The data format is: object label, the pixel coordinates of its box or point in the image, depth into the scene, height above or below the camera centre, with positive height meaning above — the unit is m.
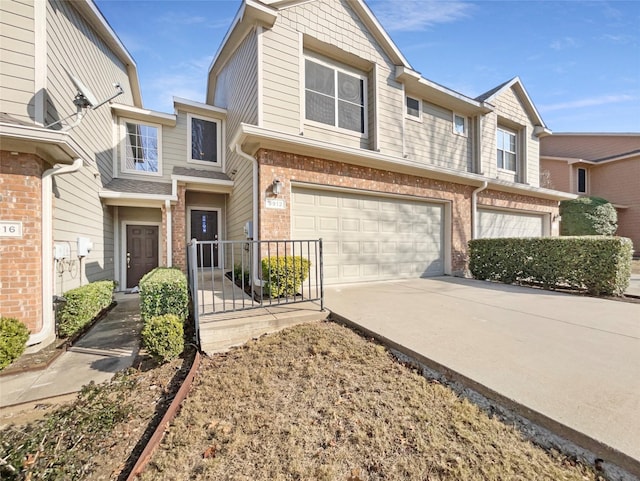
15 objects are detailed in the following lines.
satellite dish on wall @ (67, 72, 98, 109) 4.91 +2.58
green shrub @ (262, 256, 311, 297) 4.57 -0.58
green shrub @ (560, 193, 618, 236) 13.70 +1.06
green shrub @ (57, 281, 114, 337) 4.28 -1.13
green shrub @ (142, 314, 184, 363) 3.21 -1.15
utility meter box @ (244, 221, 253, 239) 5.92 +0.23
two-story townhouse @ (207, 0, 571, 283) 5.73 +2.41
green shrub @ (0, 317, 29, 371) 3.21 -1.19
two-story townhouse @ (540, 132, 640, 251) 15.63 +4.02
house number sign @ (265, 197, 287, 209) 5.36 +0.71
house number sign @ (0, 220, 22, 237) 3.81 +0.18
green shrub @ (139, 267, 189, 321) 3.65 -0.78
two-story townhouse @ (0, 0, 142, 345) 3.85 +1.23
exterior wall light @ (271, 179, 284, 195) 5.32 +1.02
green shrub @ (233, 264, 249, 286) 6.25 -0.83
